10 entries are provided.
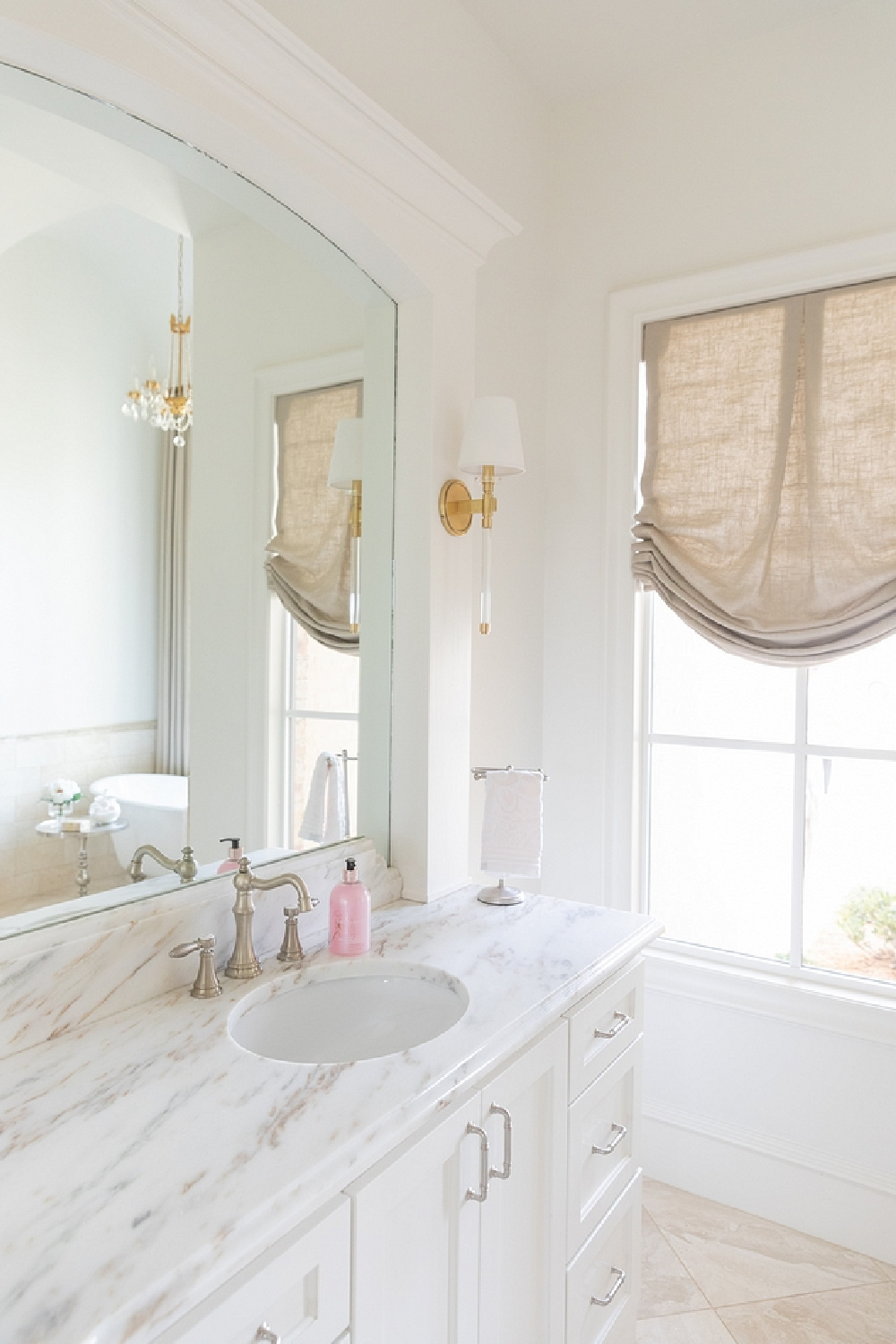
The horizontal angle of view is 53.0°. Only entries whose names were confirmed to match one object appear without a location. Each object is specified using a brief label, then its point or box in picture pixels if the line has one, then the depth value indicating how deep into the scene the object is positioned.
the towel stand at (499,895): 1.93
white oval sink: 1.42
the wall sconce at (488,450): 1.88
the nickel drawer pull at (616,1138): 1.61
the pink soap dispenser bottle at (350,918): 1.58
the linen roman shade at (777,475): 2.17
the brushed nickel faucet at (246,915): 1.46
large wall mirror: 1.25
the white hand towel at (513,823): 1.96
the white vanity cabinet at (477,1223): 1.05
